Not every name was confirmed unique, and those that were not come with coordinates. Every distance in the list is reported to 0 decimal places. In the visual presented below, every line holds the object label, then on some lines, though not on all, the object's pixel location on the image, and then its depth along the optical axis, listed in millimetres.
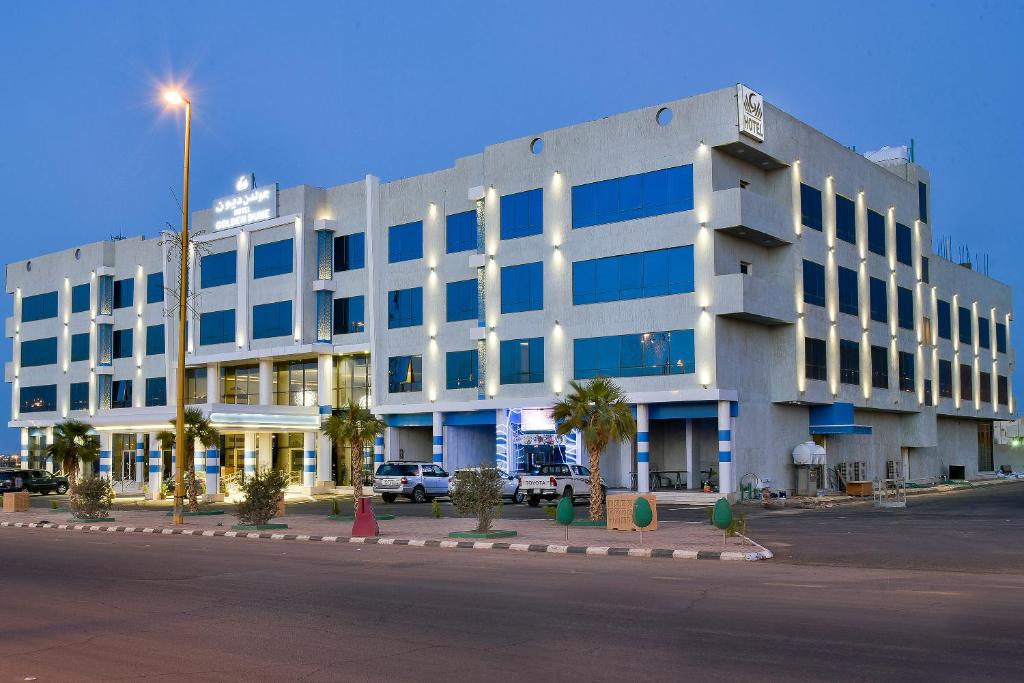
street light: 32594
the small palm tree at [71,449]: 47781
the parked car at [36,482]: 57812
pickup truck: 41156
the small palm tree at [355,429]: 37750
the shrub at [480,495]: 26000
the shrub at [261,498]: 30344
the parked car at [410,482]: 45375
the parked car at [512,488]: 43938
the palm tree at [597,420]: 29828
